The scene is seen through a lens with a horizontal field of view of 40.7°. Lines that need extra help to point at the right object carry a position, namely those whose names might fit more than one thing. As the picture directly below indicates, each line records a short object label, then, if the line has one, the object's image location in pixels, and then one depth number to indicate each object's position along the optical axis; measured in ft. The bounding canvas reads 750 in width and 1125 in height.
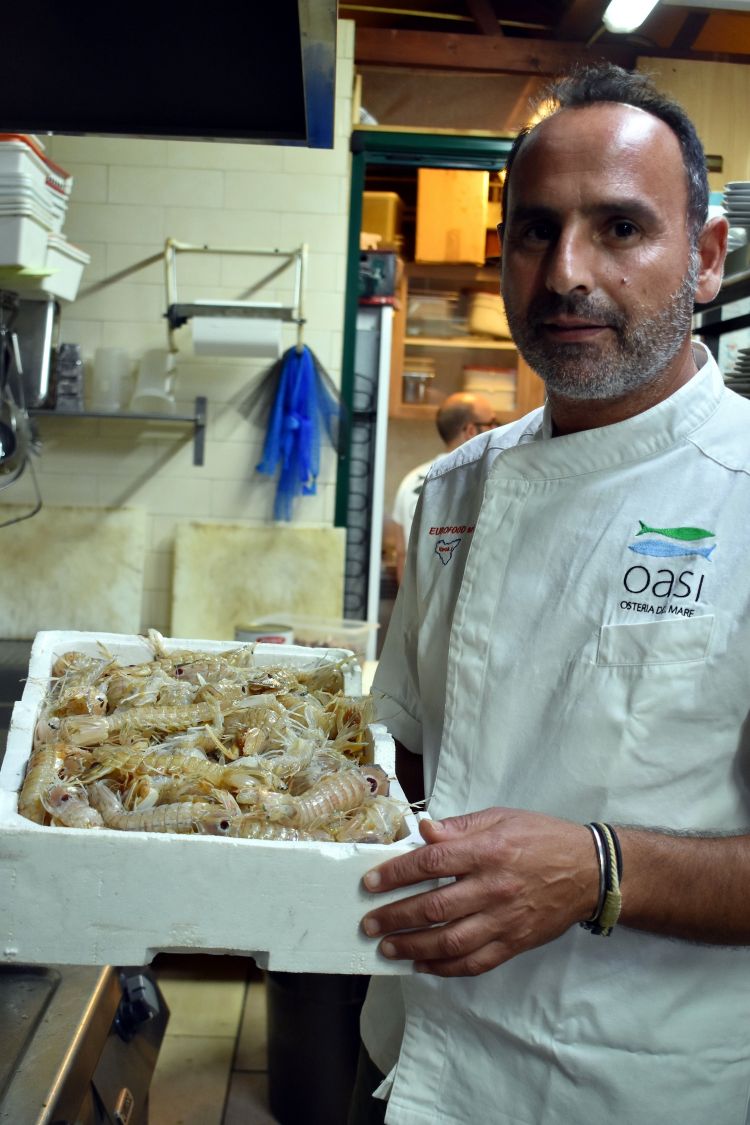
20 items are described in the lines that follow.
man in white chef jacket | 3.55
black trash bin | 7.94
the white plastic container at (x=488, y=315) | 17.75
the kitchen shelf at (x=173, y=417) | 12.17
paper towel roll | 11.82
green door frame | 13.00
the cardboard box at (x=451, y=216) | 15.78
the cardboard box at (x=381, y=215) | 15.78
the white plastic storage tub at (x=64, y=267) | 10.68
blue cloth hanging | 12.53
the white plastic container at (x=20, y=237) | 9.76
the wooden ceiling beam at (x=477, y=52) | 14.47
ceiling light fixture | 8.83
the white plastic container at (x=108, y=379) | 12.49
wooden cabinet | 17.95
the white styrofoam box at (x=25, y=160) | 9.54
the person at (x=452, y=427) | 15.19
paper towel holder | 11.85
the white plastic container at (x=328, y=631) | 11.13
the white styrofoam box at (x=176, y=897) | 2.71
